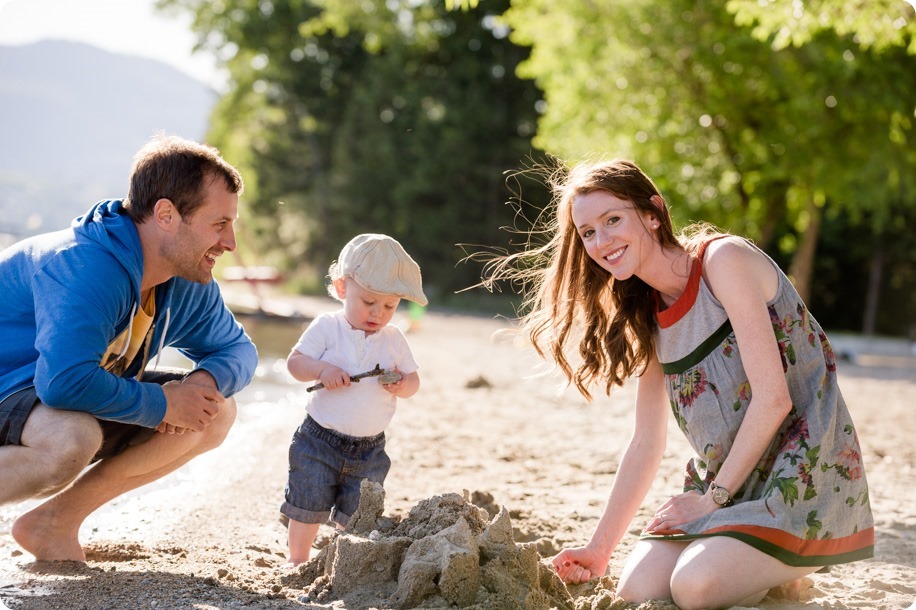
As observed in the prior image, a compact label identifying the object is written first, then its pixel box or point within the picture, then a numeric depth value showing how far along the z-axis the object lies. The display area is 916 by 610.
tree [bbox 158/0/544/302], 26.66
